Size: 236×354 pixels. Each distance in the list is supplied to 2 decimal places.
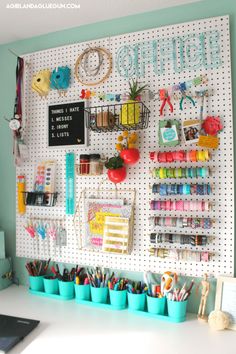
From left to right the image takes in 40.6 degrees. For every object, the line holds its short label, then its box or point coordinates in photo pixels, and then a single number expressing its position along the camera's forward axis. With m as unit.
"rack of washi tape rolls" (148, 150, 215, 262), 1.34
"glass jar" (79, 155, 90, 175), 1.52
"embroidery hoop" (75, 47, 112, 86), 1.55
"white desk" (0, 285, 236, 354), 1.12
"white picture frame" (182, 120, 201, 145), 1.35
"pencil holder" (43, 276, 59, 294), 1.59
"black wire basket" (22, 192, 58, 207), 1.63
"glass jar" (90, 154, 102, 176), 1.50
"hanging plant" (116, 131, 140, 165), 1.41
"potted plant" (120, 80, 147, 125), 1.39
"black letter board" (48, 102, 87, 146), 1.59
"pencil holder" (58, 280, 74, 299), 1.54
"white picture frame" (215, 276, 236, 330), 1.27
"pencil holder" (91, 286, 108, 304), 1.48
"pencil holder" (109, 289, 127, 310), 1.44
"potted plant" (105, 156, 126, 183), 1.42
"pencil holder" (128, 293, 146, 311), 1.40
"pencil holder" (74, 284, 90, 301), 1.51
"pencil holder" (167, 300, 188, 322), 1.32
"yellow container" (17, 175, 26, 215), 1.72
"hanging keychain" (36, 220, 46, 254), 1.67
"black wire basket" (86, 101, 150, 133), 1.39
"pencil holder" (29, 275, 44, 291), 1.63
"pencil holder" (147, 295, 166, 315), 1.36
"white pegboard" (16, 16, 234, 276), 1.34
